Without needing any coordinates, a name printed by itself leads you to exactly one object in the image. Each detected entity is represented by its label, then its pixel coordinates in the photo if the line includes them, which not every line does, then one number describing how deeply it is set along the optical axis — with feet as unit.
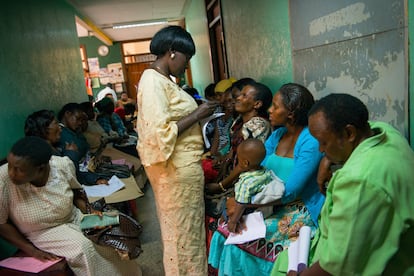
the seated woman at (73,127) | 10.58
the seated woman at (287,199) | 5.07
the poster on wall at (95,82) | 35.60
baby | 5.18
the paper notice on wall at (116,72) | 36.11
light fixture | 27.94
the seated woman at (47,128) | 9.08
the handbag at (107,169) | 10.77
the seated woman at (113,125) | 15.49
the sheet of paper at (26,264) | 5.81
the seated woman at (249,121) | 6.63
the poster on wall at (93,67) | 35.63
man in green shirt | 2.82
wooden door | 37.60
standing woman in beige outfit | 5.33
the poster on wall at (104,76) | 35.99
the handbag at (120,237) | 6.42
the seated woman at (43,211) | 5.65
